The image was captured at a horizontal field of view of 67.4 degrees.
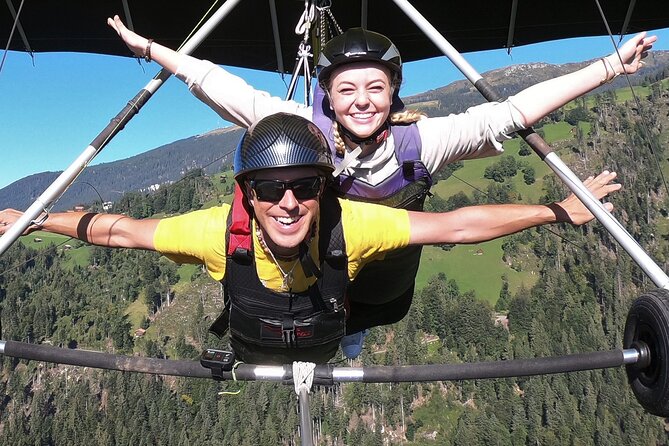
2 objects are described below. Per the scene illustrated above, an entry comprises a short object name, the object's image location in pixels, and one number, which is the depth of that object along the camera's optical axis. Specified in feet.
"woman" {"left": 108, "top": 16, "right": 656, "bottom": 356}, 8.86
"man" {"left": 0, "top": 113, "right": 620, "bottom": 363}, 6.88
